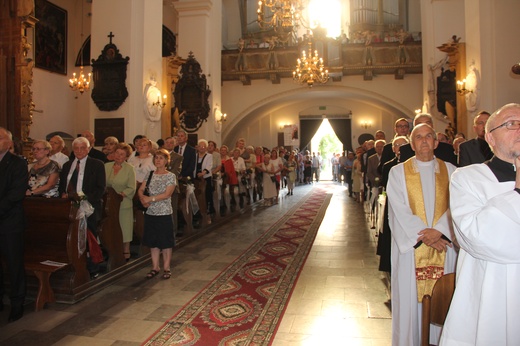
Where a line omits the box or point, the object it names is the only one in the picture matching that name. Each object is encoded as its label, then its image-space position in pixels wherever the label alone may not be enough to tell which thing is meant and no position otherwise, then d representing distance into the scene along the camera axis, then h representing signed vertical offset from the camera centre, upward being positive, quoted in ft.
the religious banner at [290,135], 67.26 +6.95
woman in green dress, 16.84 -0.17
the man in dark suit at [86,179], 14.64 +0.01
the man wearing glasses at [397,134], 14.96 +1.56
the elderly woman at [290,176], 47.65 +0.16
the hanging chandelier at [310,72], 40.73 +10.80
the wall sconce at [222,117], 48.78 +7.56
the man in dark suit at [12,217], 11.66 -1.06
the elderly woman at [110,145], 19.13 +1.61
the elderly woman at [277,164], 38.47 +1.28
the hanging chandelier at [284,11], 31.14 +13.02
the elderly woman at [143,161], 18.65 +0.87
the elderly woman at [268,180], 37.93 -0.23
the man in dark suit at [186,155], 24.17 +1.41
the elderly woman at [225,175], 30.91 +0.23
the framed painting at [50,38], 43.52 +15.71
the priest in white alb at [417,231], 9.12 -1.24
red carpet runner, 10.65 -3.94
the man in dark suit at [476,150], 12.48 +0.80
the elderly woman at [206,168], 26.37 +0.66
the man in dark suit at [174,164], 20.54 +0.78
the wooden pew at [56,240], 13.28 -2.00
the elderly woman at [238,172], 32.50 +0.48
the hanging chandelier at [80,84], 40.83 +9.71
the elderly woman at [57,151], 19.35 +1.38
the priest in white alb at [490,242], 5.20 -0.86
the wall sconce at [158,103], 31.37 +5.81
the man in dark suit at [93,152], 20.59 +1.37
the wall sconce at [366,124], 65.46 +8.42
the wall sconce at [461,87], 29.95 +6.55
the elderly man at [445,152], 13.55 +0.79
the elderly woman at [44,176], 14.56 +0.13
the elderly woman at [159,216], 15.62 -1.43
